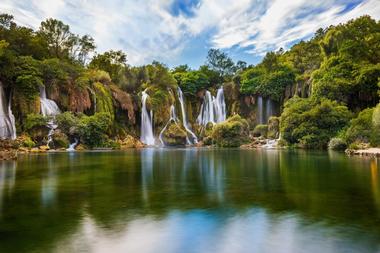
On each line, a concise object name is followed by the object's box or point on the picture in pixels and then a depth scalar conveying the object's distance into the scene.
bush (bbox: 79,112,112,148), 40.88
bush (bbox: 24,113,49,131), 37.27
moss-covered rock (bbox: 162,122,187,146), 54.40
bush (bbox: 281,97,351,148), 36.41
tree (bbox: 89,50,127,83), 63.34
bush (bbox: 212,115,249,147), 48.50
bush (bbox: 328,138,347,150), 33.07
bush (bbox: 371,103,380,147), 26.91
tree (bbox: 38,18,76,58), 56.03
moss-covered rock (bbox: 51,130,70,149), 38.75
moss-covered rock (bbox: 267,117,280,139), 49.06
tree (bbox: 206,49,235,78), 79.94
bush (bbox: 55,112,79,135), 39.44
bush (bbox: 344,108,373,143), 29.61
